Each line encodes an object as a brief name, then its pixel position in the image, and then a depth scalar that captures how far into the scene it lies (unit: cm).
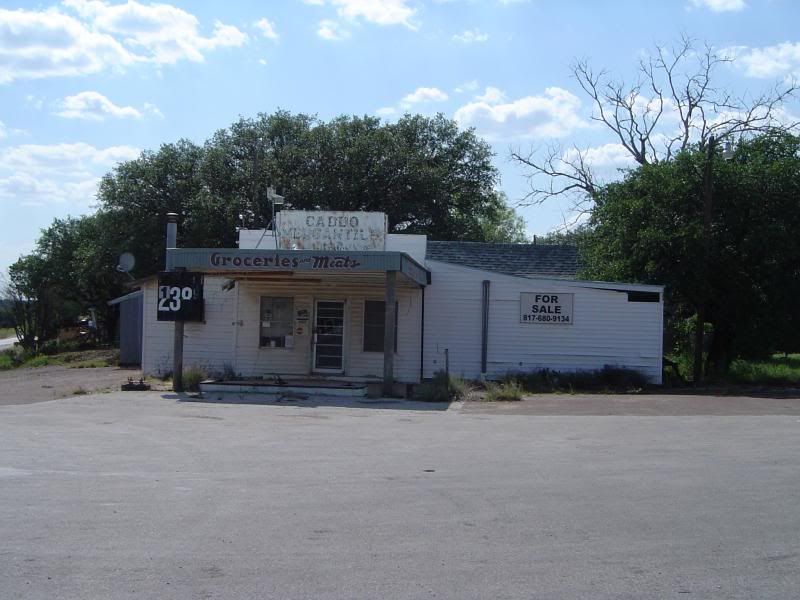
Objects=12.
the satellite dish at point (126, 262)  3262
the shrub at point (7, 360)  3489
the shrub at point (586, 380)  2184
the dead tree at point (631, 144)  3500
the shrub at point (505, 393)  1933
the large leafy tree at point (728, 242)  2309
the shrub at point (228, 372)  2303
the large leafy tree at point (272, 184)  4053
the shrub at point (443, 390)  1917
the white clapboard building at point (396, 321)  2234
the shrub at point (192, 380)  2016
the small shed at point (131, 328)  3023
